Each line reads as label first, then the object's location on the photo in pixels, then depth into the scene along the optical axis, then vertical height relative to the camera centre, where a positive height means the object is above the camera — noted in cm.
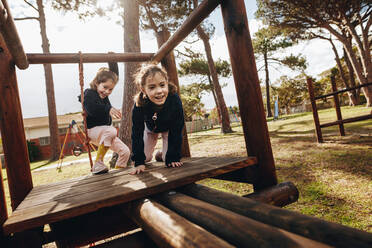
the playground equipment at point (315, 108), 502 -9
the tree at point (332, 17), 1152 +491
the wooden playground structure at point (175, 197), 68 -34
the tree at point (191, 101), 2492 +363
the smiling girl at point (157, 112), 216 +21
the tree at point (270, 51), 2088 +650
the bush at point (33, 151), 2072 -3
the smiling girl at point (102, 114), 286 +35
